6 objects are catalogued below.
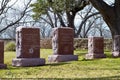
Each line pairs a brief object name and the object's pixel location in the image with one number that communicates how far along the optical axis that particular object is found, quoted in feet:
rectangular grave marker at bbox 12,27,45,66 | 54.24
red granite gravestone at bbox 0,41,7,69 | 50.53
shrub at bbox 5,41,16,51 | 112.78
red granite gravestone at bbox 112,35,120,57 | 68.74
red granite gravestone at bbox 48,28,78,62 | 62.23
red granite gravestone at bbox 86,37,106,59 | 70.78
